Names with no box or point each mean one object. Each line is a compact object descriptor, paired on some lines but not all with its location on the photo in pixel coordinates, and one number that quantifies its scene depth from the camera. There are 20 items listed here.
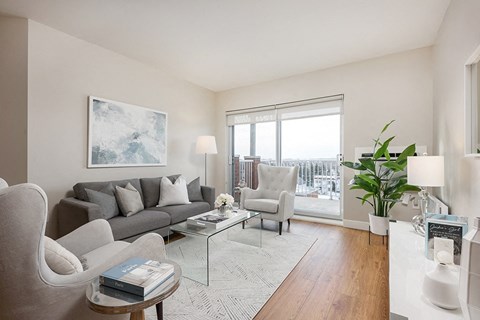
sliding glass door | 3.96
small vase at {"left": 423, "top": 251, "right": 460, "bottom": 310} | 0.98
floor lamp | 4.18
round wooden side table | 0.88
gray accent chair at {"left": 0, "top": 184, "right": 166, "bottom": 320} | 0.86
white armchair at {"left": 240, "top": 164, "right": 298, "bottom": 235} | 3.26
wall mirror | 1.52
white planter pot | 2.81
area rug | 1.67
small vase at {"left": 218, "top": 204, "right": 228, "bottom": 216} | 2.77
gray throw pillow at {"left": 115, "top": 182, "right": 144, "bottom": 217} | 2.74
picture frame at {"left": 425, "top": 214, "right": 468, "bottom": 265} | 1.40
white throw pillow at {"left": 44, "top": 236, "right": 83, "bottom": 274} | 1.04
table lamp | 1.90
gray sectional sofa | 2.35
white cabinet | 0.98
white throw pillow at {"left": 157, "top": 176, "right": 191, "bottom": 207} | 3.25
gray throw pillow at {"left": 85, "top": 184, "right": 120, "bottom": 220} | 2.49
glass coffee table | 2.18
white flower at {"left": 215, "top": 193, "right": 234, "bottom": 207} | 2.75
